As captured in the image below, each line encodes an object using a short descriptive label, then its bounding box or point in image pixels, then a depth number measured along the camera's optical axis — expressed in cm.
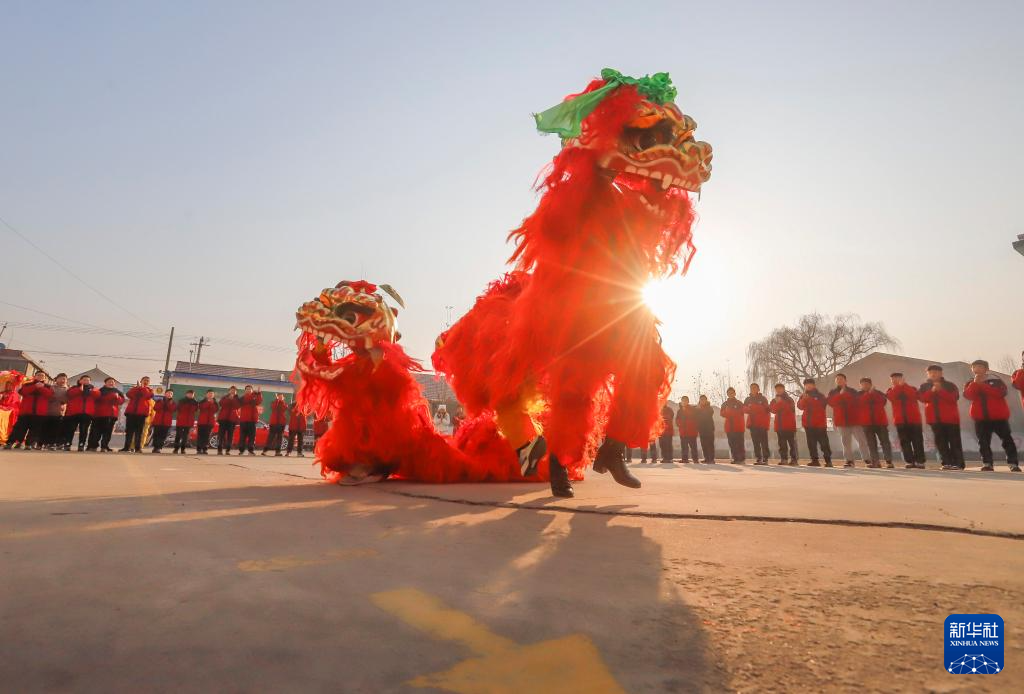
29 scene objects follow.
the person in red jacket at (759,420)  1159
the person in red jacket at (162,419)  1278
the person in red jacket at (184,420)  1273
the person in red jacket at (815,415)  1048
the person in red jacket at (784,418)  1115
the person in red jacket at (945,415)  870
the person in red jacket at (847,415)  977
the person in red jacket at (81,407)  1173
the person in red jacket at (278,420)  1400
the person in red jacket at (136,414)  1235
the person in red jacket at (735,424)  1212
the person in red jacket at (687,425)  1273
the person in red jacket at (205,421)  1317
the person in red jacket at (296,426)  1438
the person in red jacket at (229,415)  1314
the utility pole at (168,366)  3985
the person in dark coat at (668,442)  1290
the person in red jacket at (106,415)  1182
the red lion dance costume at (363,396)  401
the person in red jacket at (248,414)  1306
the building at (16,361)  4316
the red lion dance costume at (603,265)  299
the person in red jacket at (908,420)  921
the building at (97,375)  5414
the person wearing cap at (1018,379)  801
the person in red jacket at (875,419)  952
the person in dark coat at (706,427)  1205
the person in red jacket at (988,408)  824
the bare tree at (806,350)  3703
